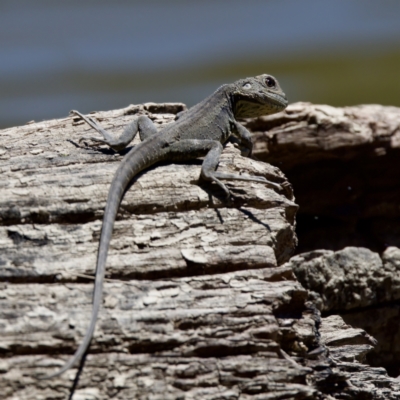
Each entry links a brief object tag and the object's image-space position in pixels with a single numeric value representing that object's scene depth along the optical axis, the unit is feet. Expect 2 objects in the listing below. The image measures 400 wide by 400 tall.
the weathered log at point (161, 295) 24.06
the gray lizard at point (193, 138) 26.99
